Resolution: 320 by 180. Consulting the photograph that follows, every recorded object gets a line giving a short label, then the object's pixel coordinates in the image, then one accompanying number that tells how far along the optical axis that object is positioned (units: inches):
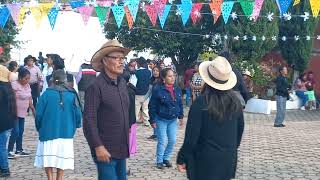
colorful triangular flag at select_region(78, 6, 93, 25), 560.1
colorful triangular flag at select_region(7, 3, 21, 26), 551.2
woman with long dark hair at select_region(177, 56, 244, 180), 191.9
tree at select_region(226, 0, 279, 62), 791.7
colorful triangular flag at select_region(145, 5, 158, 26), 565.3
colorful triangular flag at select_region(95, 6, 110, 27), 544.7
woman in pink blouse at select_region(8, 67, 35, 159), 367.6
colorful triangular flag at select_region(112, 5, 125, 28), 548.0
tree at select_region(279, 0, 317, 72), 876.0
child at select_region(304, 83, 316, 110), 799.7
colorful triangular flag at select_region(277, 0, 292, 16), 496.5
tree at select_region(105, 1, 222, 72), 843.4
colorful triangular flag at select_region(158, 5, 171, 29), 563.2
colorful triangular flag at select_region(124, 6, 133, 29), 560.6
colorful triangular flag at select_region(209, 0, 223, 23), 538.6
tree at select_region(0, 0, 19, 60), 795.4
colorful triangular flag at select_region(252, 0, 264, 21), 540.0
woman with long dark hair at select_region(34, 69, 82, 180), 272.8
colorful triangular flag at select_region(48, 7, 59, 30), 557.3
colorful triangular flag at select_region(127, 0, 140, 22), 541.0
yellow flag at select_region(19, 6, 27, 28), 563.5
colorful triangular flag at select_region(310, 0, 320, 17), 475.5
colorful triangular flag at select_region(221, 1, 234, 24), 536.7
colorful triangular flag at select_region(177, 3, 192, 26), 550.0
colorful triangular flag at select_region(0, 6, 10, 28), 561.1
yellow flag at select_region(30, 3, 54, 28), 550.9
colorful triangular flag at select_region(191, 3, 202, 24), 581.0
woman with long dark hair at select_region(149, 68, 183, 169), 340.2
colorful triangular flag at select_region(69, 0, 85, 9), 544.7
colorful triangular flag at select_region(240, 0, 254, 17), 524.8
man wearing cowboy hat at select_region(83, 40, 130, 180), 200.7
